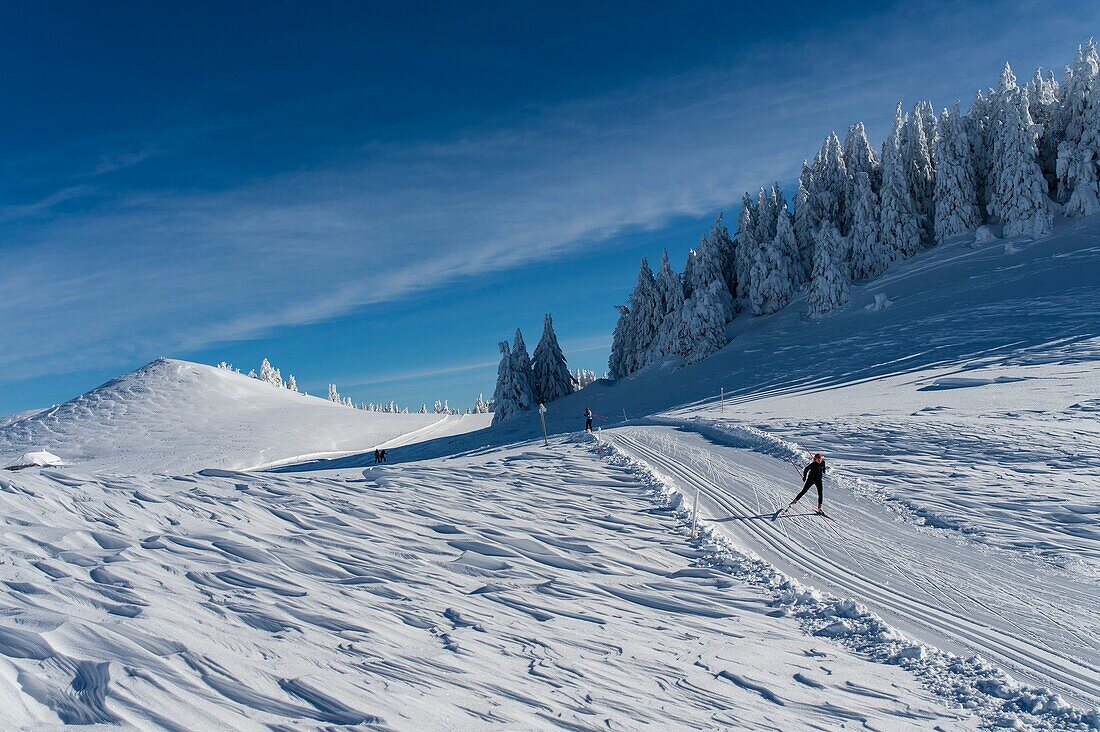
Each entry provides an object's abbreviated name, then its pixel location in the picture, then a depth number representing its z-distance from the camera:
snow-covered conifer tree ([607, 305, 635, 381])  77.69
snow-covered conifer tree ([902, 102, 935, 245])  62.56
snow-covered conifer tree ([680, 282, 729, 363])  61.75
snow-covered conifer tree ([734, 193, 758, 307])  70.31
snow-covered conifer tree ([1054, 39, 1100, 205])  50.06
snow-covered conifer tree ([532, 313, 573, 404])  69.38
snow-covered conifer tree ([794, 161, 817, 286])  66.81
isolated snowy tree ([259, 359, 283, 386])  133.12
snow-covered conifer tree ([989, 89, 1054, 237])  50.72
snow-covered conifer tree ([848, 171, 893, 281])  60.84
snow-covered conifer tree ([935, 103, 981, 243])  56.72
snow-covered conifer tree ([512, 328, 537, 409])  63.47
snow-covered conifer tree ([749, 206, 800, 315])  63.84
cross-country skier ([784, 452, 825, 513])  13.91
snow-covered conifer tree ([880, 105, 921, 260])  59.78
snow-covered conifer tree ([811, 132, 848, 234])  69.06
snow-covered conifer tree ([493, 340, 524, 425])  63.16
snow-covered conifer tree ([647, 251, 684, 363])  66.31
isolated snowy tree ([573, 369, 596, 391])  181.77
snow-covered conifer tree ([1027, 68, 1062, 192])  55.59
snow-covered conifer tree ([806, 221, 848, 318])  56.84
